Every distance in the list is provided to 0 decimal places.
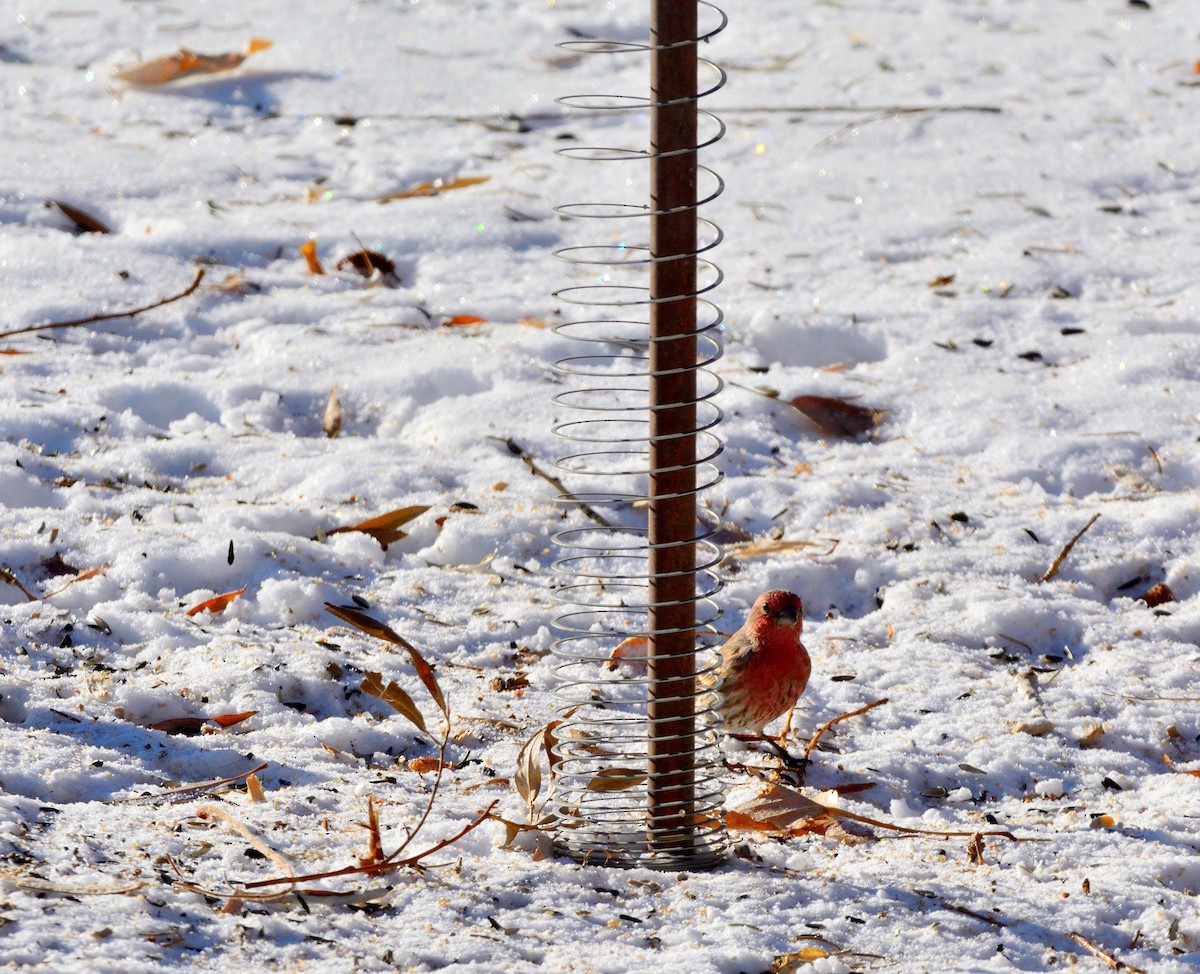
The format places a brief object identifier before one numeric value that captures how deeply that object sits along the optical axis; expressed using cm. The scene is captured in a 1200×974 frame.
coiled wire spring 565
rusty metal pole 487
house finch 700
